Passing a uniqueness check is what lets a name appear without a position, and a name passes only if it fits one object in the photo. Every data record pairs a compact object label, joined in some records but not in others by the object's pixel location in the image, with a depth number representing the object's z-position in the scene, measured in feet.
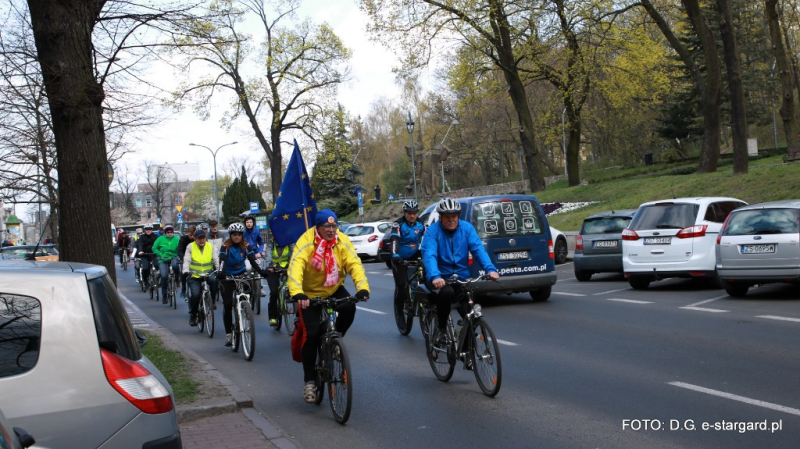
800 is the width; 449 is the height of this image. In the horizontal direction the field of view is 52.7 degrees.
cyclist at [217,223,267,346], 36.32
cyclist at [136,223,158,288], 68.54
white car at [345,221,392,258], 107.24
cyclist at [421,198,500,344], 24.48
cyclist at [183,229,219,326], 41.09
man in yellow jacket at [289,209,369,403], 21.89
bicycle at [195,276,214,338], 41.49
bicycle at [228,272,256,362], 32.89
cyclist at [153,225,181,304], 60.29
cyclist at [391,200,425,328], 36.76
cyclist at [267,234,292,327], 39.68
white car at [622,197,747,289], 47.70
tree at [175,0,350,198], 136.26
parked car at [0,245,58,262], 77.07
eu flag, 31.07
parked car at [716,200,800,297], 40.45
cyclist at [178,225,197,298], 47.35
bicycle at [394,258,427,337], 35.73
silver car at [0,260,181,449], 11.55
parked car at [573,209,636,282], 58.23
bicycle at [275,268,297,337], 39.58
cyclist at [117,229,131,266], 107.63
